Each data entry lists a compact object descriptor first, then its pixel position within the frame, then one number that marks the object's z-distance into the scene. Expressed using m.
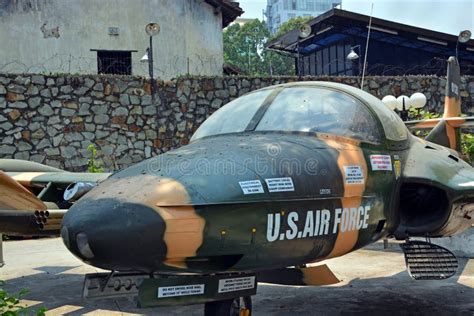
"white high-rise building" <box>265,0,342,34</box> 172.65
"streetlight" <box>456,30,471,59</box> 20.63
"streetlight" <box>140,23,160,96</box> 15.69
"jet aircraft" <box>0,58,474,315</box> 3.31
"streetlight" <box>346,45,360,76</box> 18.09
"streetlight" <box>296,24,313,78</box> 20.27
